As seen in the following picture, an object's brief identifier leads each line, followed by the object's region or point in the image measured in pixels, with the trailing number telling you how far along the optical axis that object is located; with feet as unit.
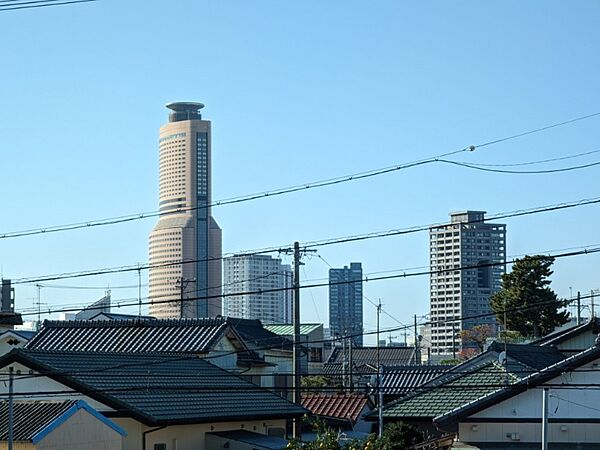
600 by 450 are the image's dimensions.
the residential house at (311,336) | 285.43
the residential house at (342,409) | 176.04
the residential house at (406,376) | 196.11
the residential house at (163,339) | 163.94
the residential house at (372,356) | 336.74
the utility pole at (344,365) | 257.01
